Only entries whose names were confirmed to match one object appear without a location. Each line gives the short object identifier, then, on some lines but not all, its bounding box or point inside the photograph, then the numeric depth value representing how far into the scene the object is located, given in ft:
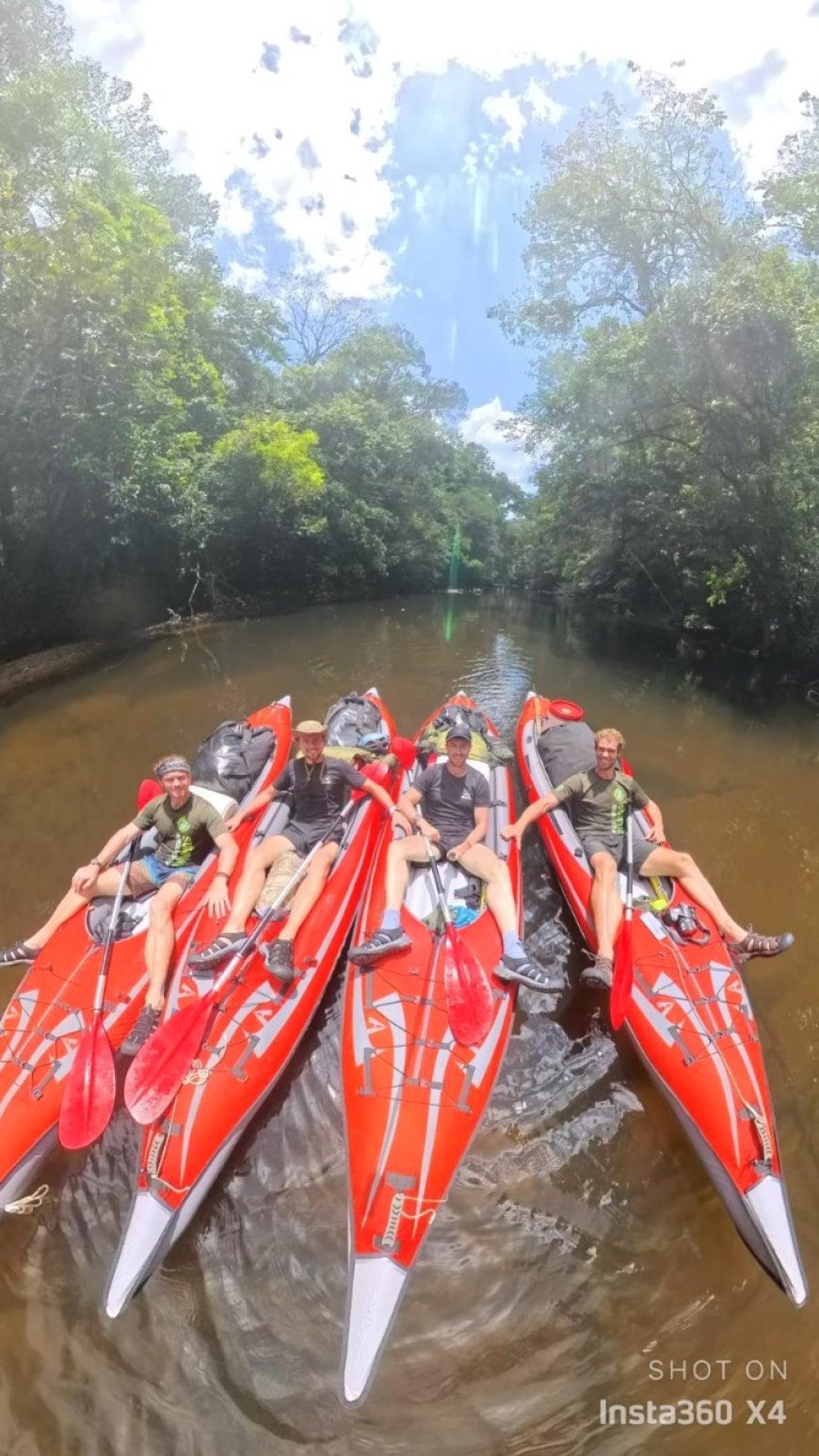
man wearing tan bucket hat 14.82
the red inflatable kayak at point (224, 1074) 9.55
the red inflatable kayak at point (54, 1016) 10.63
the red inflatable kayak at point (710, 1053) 10.09
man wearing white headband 13.87
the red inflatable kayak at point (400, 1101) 8.97
